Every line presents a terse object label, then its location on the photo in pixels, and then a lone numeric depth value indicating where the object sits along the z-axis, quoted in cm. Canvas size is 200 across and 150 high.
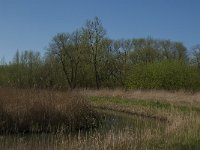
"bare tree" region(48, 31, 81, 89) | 5344
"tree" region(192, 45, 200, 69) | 5830
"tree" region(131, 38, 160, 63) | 5869
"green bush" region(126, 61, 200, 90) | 3981
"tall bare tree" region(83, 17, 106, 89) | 4938
